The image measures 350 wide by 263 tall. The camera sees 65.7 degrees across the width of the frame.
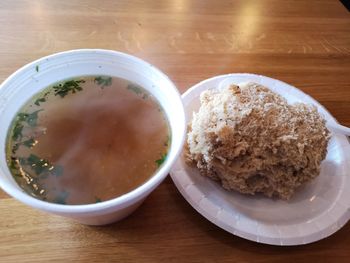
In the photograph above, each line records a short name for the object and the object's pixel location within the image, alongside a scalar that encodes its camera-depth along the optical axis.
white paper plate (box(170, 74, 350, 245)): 0.20
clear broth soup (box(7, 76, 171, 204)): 0.18
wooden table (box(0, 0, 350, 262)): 0.19
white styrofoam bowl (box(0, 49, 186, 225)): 0.15
